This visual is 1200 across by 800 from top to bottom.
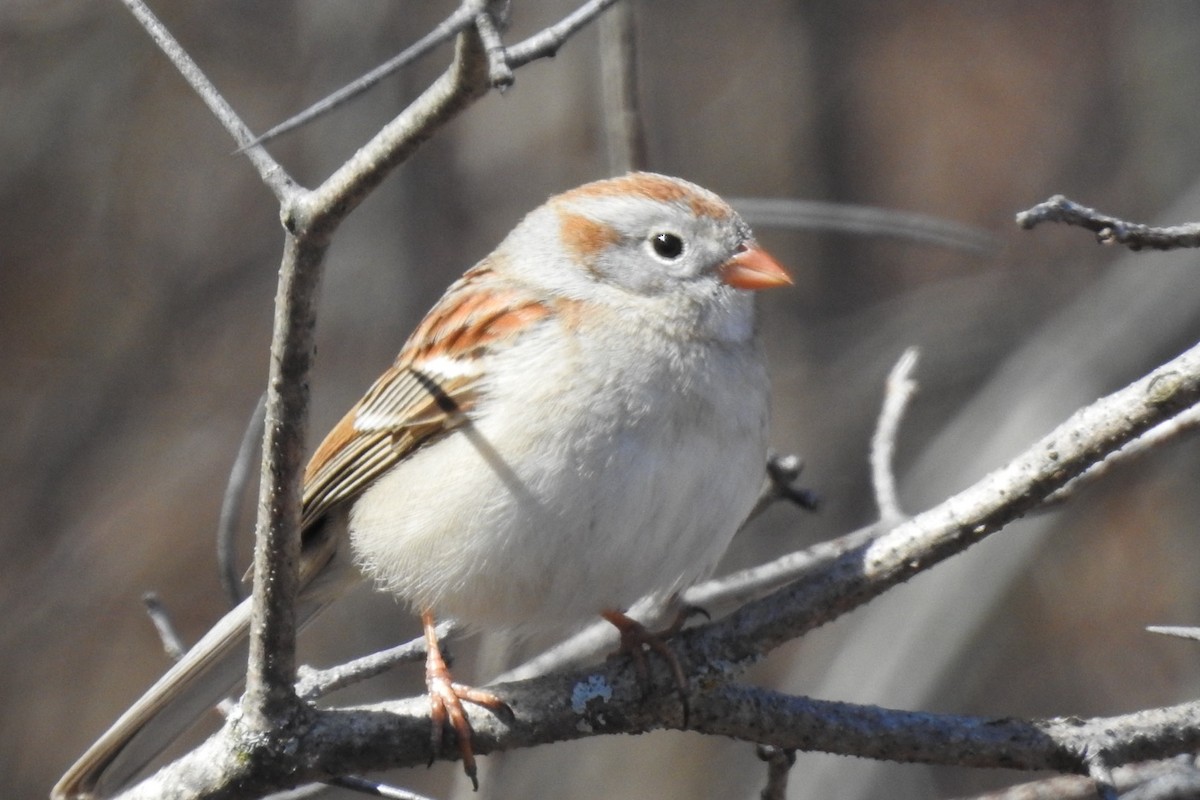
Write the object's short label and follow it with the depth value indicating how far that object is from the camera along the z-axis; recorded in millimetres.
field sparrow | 5297
